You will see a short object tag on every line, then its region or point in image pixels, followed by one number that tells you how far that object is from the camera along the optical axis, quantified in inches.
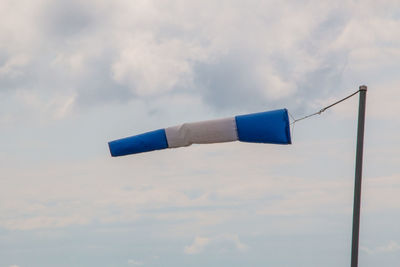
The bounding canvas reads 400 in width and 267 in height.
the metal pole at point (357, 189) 662.5
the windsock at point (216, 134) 679.1
